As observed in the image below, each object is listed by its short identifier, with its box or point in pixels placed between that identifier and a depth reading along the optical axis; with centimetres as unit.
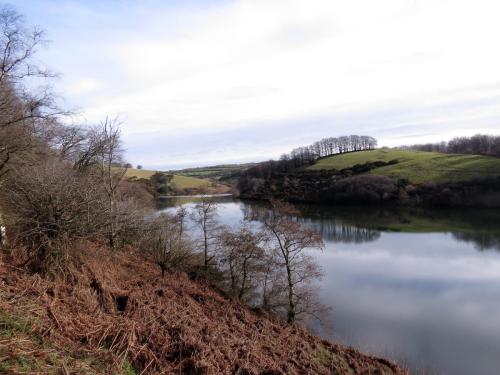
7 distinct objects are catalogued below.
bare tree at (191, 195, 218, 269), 2064
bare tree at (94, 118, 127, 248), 1516
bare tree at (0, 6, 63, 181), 881
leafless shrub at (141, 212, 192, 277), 1642
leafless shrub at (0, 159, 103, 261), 717
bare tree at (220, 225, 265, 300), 1673
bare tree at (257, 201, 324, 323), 1497
